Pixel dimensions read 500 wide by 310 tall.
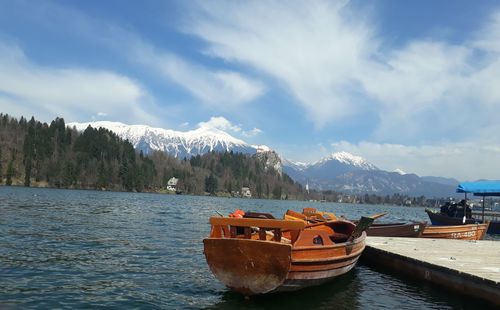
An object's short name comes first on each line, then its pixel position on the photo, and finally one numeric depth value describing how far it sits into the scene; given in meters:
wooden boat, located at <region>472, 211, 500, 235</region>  46.81
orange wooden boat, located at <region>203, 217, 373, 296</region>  12.04
